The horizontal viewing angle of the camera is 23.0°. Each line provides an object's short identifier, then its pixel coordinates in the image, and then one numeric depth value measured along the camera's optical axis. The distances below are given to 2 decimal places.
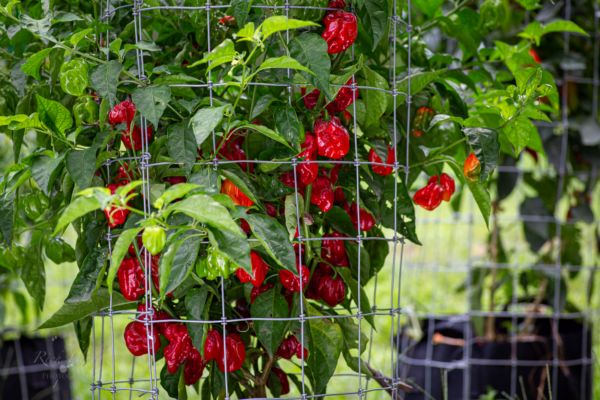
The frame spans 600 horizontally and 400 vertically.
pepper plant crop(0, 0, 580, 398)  1.67
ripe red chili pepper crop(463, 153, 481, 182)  1.77
